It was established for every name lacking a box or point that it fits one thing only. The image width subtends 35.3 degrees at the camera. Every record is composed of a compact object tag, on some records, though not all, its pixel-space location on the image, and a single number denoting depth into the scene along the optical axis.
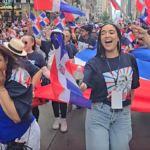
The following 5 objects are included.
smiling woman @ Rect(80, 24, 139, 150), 2.30
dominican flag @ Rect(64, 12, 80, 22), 6.26
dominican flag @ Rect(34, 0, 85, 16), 4.42
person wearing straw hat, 2.69
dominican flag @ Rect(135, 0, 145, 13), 7.03
